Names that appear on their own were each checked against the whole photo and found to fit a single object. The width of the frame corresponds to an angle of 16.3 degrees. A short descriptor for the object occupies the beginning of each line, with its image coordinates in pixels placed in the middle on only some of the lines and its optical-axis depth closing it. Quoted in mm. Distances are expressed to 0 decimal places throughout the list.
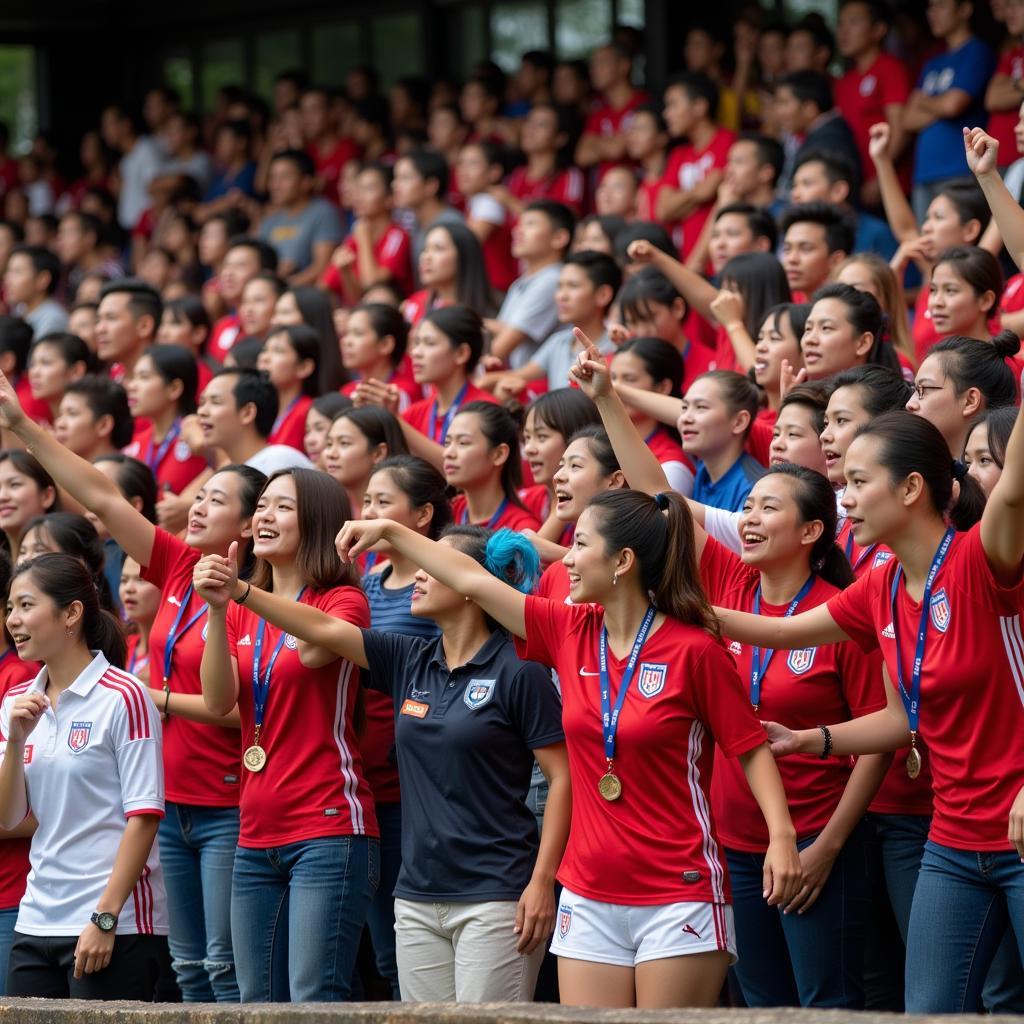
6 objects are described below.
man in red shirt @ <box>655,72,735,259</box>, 18859
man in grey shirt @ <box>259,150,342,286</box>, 22511
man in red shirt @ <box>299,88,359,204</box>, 25031
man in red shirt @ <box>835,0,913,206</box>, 19219
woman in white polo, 9883
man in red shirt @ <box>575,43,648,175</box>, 22031
